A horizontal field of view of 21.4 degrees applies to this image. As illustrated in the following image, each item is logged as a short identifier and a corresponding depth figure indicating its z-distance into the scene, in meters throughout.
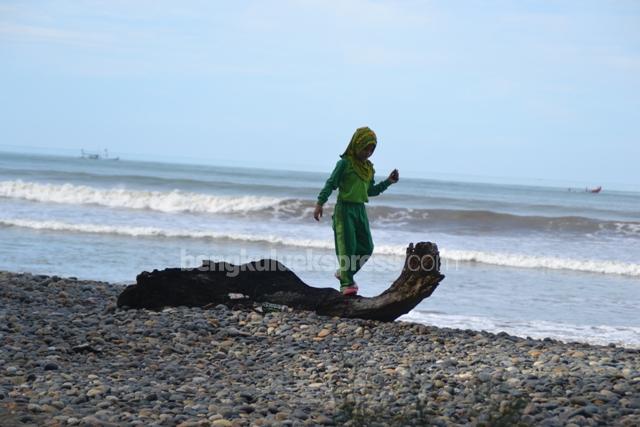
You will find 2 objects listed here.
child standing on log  16.03
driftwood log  15.33
